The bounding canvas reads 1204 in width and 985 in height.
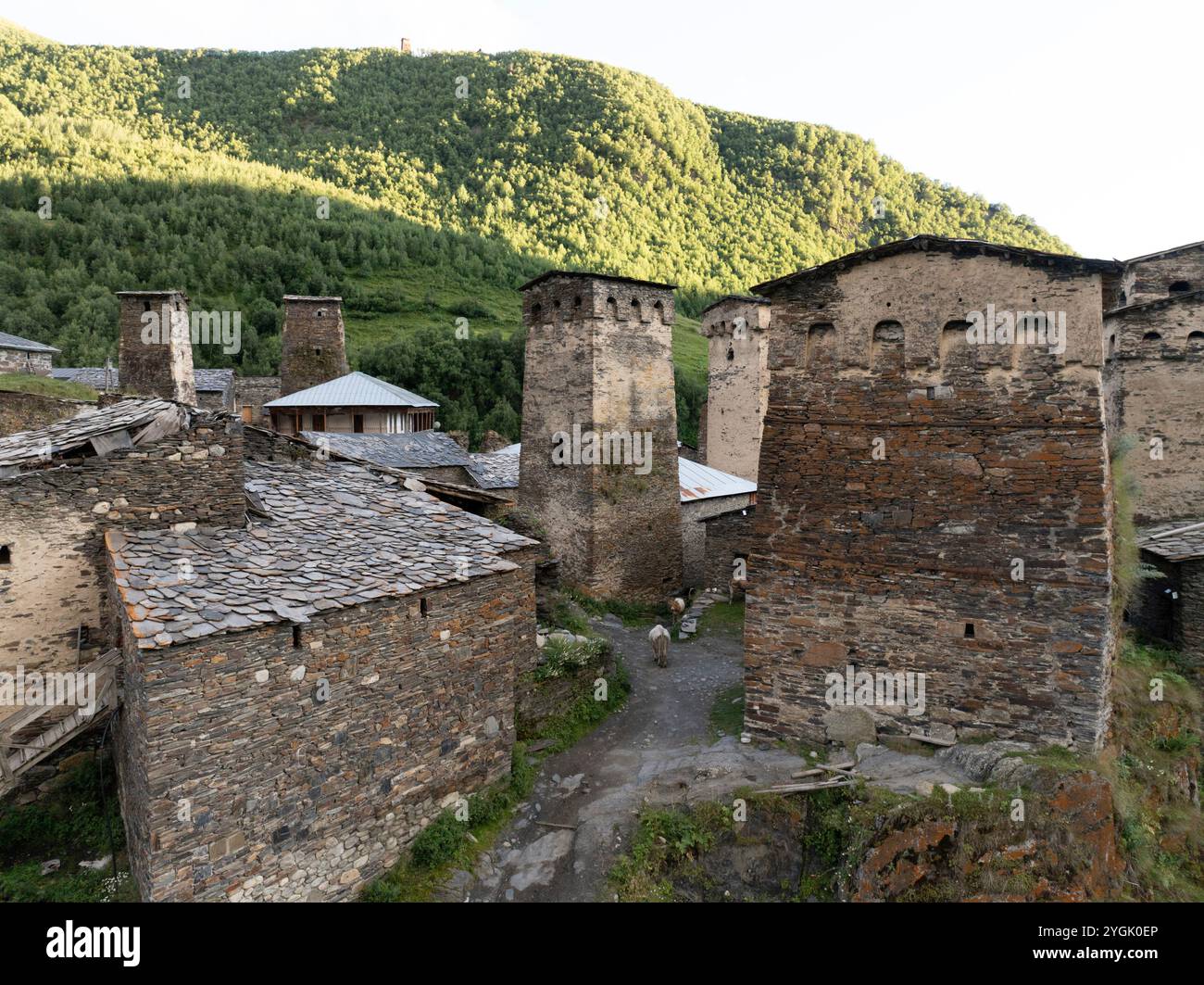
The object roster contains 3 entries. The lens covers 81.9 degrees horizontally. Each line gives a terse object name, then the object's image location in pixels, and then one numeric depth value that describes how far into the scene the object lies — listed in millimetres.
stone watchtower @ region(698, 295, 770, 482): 26969
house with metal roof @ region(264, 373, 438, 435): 24938
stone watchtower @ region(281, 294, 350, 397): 35750
